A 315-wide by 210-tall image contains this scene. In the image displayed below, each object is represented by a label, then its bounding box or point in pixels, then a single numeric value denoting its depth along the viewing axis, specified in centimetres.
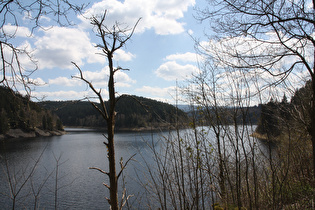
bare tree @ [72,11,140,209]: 299
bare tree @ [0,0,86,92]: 234
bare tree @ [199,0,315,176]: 309
